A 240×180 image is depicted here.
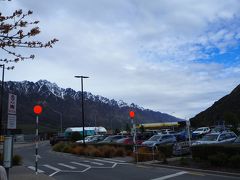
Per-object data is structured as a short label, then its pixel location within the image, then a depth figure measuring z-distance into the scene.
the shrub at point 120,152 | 16.83
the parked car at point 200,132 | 29.78
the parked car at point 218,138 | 15.57
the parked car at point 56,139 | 34.47
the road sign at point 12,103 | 6.16
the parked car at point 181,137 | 25.37
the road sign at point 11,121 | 6.00
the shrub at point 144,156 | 13.32
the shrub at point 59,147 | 23.60
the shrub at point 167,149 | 13.97
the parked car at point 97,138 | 28.56
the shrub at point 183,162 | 11.07
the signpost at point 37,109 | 9.58
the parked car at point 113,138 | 23.68
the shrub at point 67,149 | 21.62
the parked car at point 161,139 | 18.02
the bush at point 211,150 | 10.01
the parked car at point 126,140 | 20.90
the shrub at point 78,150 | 19.20
